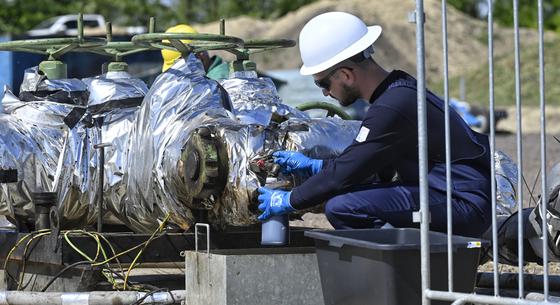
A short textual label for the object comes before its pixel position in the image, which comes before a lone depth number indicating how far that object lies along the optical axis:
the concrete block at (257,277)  9.99
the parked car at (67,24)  66.33
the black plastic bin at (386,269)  8.74
